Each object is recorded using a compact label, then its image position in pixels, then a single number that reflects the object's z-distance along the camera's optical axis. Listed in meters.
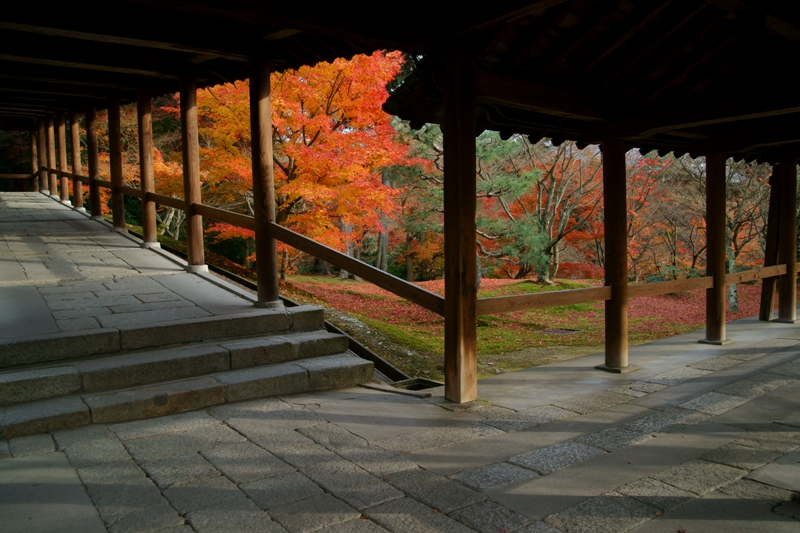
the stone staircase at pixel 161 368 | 3.95
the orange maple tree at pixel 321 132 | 10.38
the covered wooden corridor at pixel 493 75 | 4.52
